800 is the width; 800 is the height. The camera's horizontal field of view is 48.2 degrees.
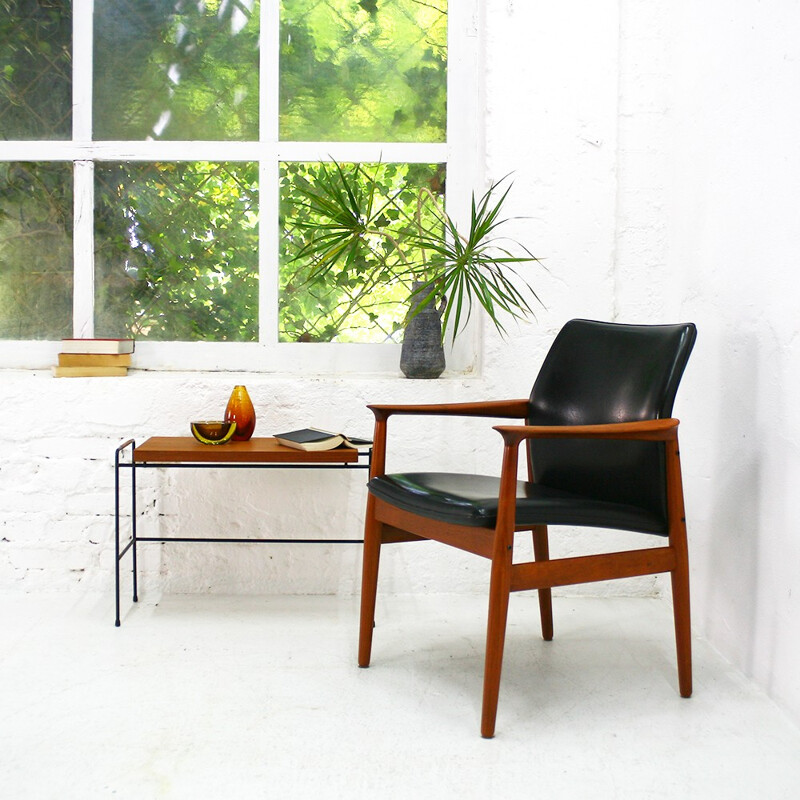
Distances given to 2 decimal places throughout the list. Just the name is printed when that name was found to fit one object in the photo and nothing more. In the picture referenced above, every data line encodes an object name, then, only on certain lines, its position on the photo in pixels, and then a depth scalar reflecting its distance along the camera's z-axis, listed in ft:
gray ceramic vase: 10.04
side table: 8.57
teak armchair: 6.50
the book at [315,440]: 8.71
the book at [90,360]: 10.11
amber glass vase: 9.29
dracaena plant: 9.25
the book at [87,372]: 10.09
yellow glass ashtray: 8.98
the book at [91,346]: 10.14
